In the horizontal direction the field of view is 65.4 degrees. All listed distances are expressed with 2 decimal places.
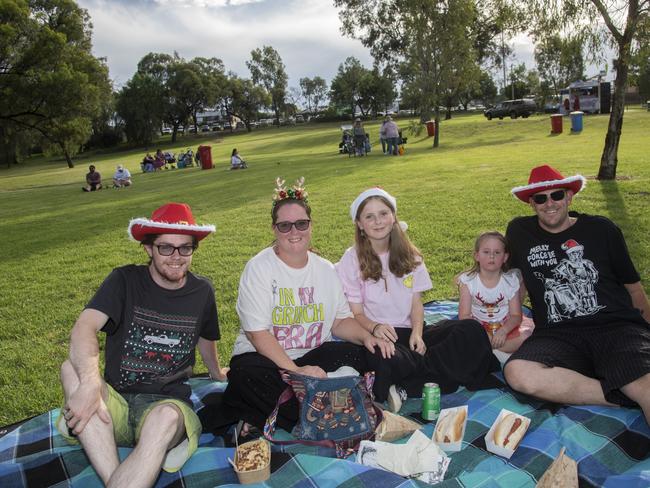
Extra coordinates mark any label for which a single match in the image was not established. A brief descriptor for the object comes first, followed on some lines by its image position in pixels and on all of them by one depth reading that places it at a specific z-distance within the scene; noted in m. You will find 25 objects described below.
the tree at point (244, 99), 73.56
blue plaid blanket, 2.64
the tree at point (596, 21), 10.05
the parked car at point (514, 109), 42.62
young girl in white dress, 4.13
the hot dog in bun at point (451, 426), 2.99
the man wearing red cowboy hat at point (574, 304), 3.22
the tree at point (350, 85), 72.69
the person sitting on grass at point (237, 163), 24.41
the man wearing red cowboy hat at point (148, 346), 2.66
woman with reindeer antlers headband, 3.31
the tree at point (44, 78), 28.22
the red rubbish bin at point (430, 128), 31.23
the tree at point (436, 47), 22.83
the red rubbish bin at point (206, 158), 27.44
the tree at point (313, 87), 110.06
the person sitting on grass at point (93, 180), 21.06
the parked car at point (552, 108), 45.70
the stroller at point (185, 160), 30.75
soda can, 3.32
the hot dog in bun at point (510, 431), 2.91
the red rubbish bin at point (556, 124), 27.92
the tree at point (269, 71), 82.31
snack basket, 2.60
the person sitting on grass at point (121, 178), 21.73
